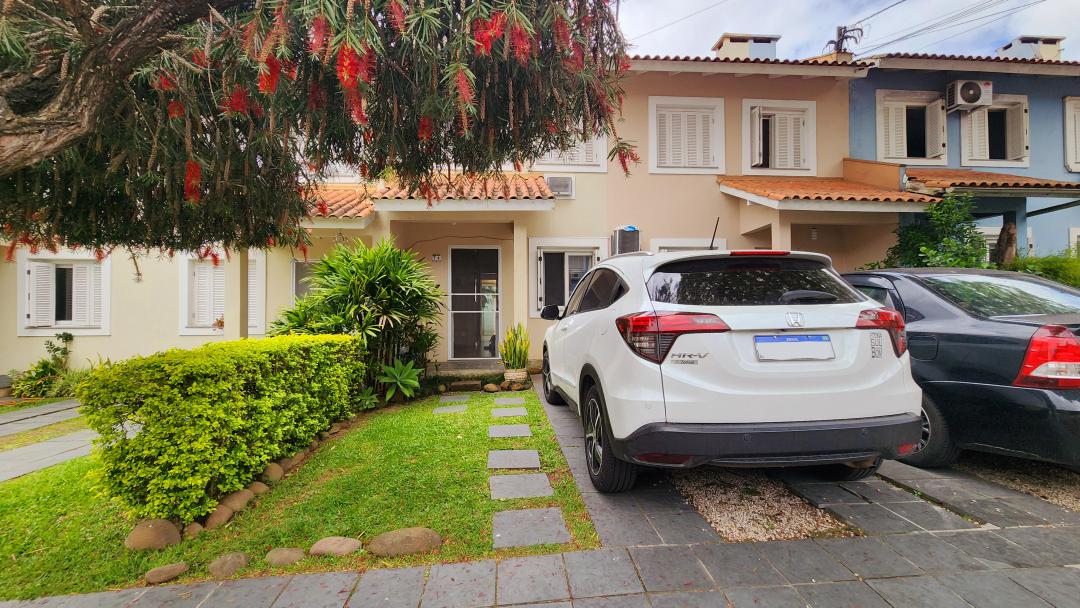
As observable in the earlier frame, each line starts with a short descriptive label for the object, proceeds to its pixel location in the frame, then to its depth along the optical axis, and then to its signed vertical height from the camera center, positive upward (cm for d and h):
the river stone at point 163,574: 228 -137
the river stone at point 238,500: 297 -131
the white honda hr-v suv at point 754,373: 235 -38
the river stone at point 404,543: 245 -132
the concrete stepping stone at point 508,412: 530 -131
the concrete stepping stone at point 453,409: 561 -133
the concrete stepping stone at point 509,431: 448 -130
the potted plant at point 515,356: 715 -83
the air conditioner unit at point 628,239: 738 +108
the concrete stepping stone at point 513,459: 367 -131
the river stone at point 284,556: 238 -135
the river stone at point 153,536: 255 -133
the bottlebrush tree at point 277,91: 186 +110
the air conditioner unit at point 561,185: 849 +227
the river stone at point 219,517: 280 -134
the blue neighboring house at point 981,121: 865 +366
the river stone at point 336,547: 245 -134
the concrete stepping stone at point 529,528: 254 -133
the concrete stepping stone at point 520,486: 313 -132
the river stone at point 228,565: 231 -136
